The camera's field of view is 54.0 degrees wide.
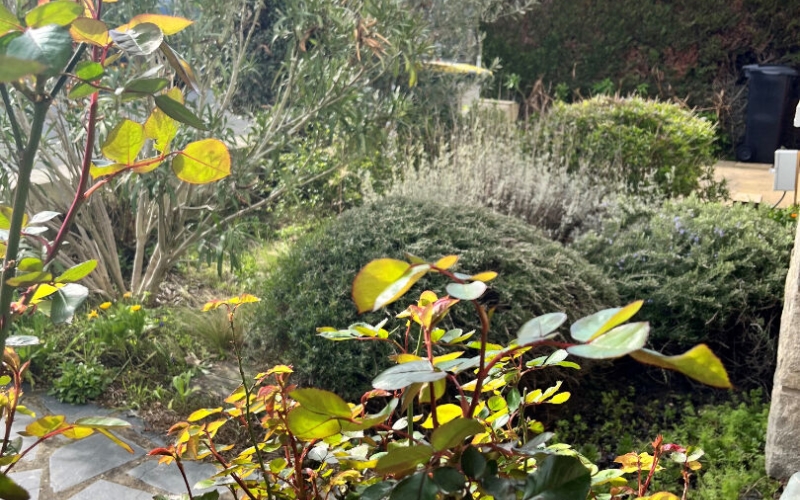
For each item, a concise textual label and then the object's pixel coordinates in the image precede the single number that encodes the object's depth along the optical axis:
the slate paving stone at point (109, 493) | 2.73
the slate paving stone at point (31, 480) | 2.75
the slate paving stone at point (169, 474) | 2.83
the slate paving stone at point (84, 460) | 2.85
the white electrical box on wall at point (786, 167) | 4.81
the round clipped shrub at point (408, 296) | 3.19
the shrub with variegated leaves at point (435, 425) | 0.79
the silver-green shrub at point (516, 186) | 5.21
